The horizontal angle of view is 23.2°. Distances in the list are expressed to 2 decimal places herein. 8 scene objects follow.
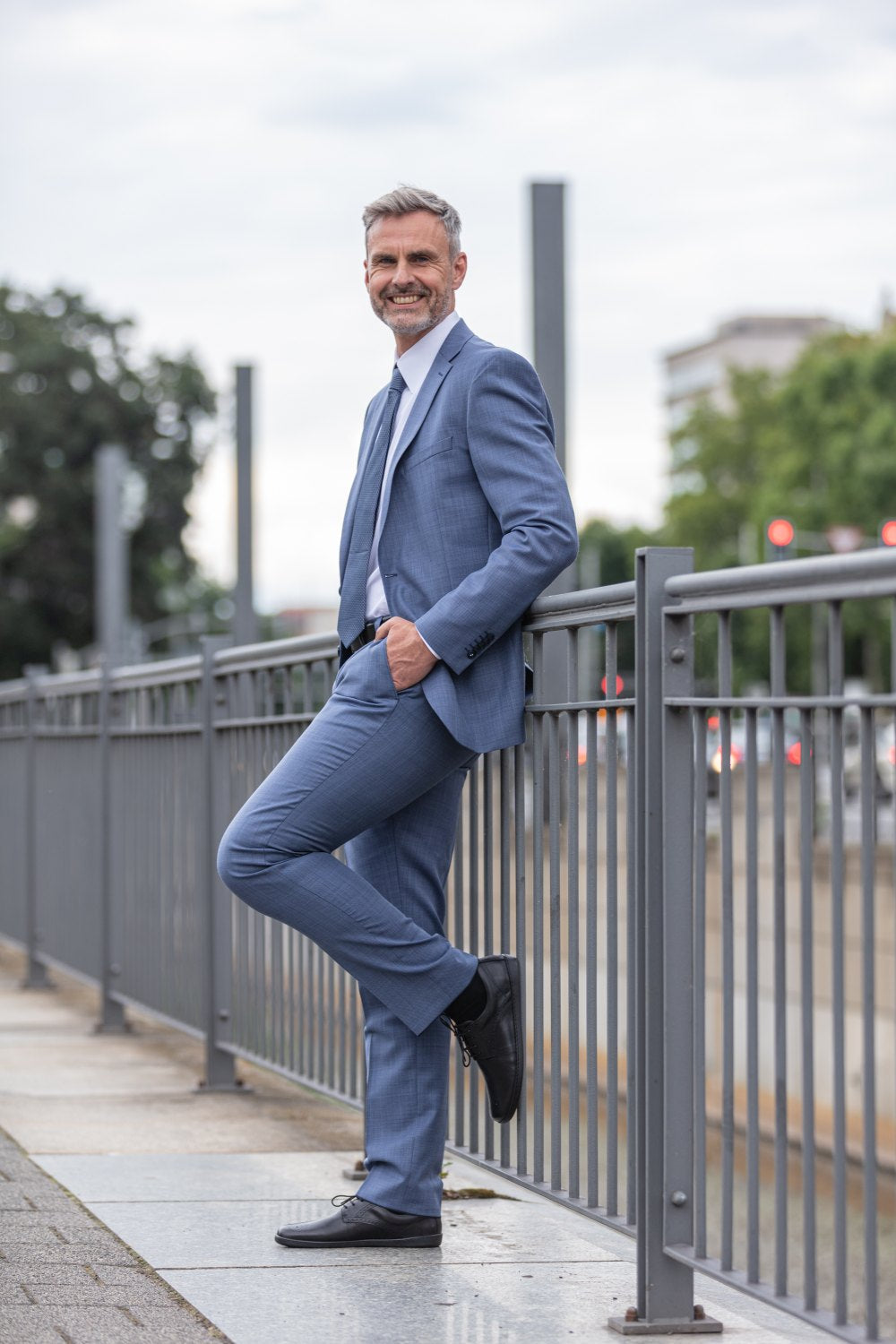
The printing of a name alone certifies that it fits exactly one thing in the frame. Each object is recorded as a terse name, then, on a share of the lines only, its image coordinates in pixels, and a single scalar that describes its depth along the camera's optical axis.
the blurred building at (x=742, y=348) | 131.25
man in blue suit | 4.07
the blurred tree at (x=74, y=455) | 54.06
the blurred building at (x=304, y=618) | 122.25
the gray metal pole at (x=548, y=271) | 6.50
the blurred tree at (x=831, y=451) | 53.16
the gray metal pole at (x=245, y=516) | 10.15
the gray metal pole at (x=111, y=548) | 25.92
